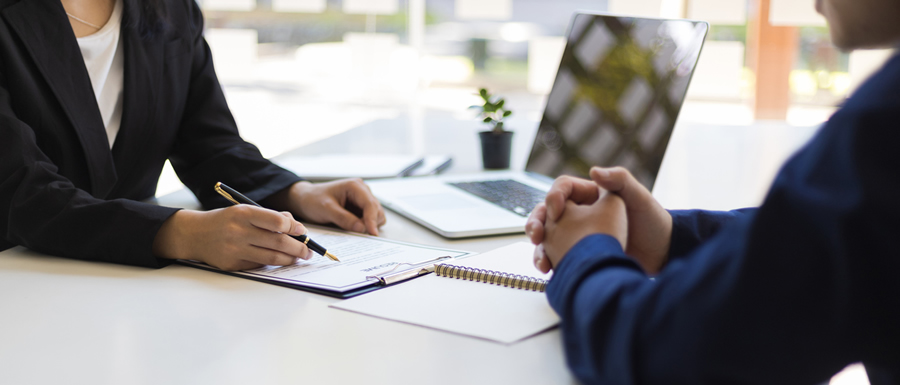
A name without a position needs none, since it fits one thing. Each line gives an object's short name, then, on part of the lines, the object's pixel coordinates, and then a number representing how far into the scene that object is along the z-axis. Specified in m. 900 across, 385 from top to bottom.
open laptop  1.26
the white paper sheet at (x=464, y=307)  0.70
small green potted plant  1.70
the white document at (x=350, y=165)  1.58
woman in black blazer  0.91
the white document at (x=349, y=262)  0.84
